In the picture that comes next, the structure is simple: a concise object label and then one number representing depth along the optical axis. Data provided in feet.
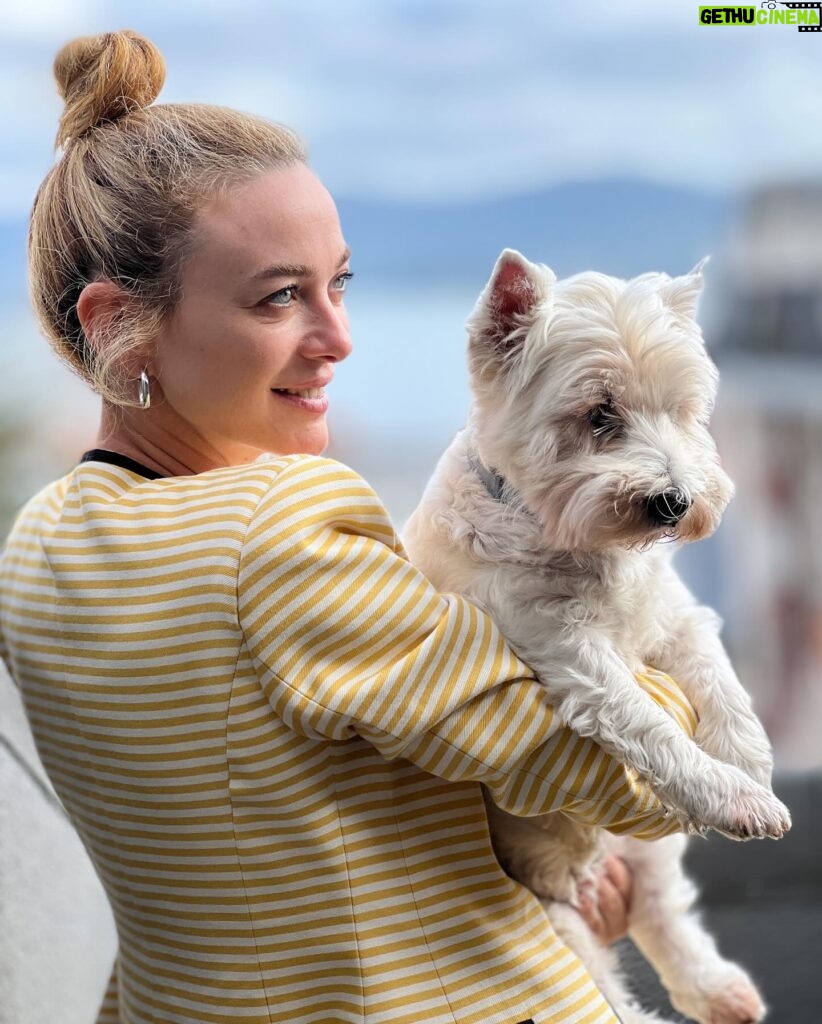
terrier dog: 3.08
